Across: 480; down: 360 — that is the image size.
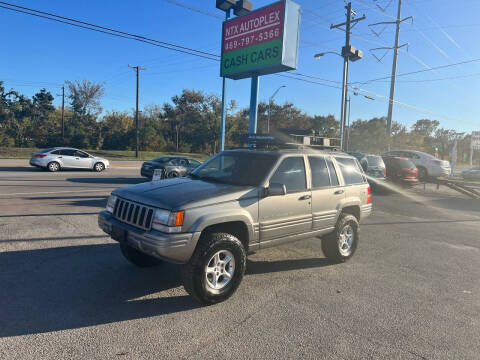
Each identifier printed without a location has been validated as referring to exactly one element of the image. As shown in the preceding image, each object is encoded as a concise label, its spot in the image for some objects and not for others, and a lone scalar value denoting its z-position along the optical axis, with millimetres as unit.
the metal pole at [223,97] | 13826
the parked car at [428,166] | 18219
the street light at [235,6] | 13281
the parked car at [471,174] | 26078
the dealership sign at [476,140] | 22953
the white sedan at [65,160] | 17969
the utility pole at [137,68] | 36453
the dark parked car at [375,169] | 13898
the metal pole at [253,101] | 12602
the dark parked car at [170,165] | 15359
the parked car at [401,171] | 14727
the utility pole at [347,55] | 18777
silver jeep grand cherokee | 3551
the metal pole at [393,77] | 33156
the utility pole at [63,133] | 42594
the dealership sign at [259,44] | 11734
